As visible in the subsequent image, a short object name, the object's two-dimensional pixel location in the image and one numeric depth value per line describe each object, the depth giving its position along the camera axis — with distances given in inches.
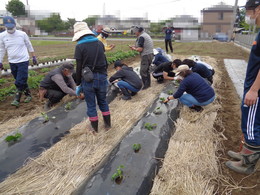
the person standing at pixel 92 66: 119.7
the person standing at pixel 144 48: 217.9
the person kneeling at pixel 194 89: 156.4
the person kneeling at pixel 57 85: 171.0
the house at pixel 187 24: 1331.3
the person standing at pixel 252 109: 88.7
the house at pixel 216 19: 1674.5
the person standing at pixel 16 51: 181.5
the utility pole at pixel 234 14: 1017.5
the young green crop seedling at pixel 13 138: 126.0
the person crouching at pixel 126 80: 197.2
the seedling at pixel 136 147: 112.6
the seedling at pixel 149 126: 135.9
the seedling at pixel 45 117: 152.4
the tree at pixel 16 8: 2245.3
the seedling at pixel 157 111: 160.6
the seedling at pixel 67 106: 175.5
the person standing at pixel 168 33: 465.9
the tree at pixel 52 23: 1897.1
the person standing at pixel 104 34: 236.7
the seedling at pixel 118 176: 90.8
